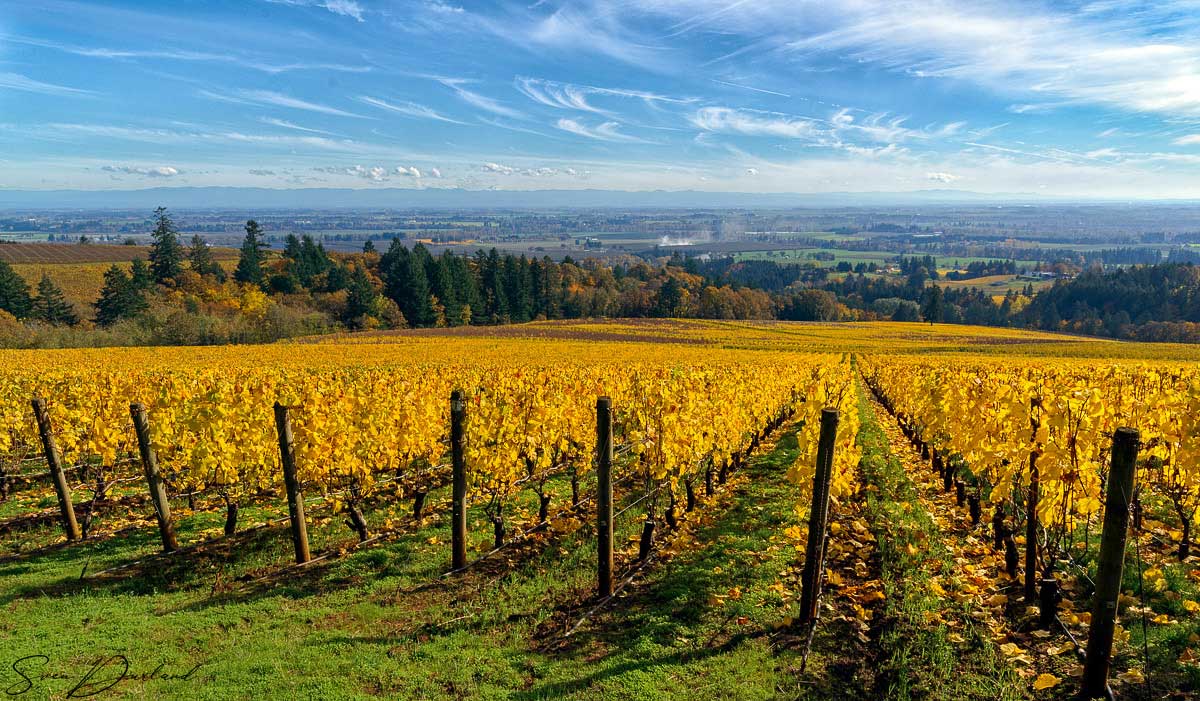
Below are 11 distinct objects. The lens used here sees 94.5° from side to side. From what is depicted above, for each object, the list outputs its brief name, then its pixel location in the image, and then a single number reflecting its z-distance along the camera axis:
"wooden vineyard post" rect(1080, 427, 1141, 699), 4.09
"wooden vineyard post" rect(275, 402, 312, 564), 7.22
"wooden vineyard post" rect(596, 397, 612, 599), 6.23
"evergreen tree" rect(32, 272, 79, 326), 62.22
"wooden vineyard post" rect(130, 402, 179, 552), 7.57
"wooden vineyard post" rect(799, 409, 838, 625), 5.55
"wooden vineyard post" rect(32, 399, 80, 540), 8.14
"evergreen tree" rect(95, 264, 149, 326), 63.66
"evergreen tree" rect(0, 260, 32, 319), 60.28
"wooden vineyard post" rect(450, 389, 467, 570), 6.92
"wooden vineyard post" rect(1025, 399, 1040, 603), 5.98
